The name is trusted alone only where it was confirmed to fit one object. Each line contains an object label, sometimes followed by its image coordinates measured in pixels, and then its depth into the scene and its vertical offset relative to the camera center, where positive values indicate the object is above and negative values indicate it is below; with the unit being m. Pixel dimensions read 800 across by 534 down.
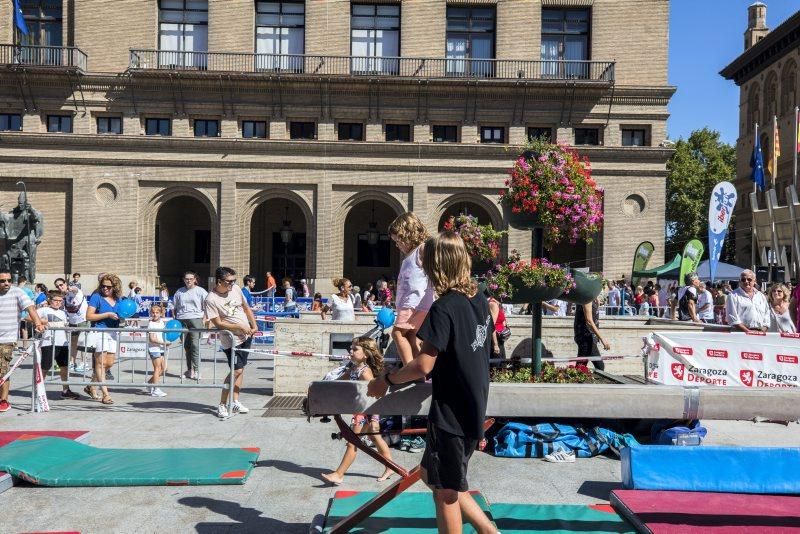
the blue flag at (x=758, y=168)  34.06 +4.84
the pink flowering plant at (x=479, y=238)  8.29 +0.32
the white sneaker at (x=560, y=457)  7.59 -2.03
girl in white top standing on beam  5.53 -0.19
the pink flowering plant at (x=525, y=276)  8.48 -0.12
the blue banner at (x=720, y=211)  20.58 +1.67
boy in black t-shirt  3.96 -0.61
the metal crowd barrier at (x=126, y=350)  10.17 -1.44
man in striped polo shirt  9.62 -0.71
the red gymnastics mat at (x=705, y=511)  5.26 -1.90
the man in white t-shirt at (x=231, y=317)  9.80 -0.75
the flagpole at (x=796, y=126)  32.09 +6.57
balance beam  4.65 -0.89
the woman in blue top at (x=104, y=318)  10.76 -0.86
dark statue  21.62 +0.66
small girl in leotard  7.21 -1.03
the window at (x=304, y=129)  31.00 +5.86
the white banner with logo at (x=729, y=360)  9.98 -1.28
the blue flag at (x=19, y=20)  27.84 +9.39
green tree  56.31 +6.62
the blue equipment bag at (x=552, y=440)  7.78 -1.91
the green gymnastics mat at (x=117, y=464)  6.49 -1.98
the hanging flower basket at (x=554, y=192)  8.58 +0.91
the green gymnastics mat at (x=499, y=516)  5.38 -1.98
